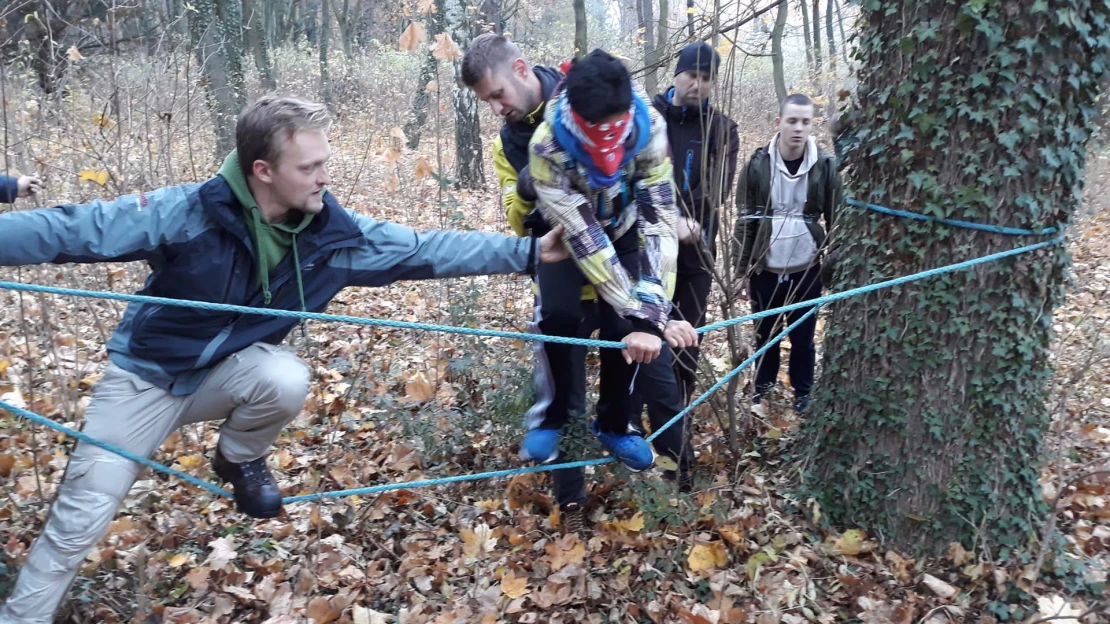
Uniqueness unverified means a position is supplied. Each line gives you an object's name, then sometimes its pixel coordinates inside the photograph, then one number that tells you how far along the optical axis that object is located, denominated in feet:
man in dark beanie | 11.19
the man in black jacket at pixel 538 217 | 9.62
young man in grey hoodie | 12.96
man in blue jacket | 7.45
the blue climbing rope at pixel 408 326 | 6.98
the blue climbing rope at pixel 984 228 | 8.90
